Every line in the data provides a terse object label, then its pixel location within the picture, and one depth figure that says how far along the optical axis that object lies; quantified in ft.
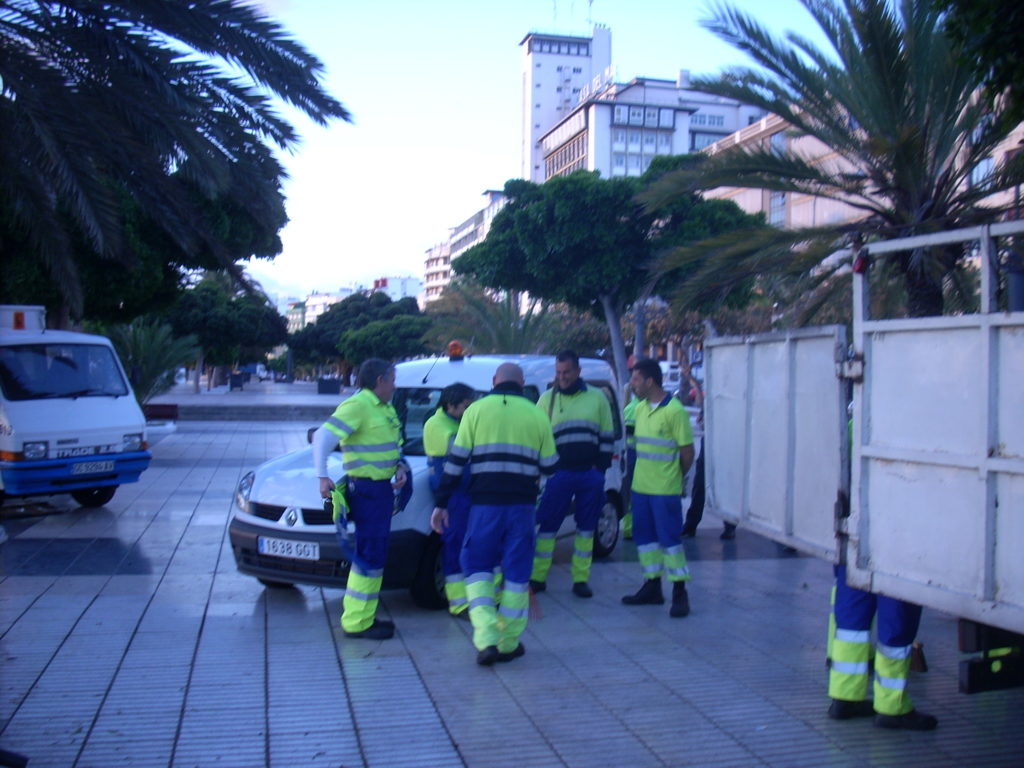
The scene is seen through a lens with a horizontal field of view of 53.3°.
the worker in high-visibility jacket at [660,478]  24.14
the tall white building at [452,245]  391.38
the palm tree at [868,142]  28.32
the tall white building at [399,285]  504.02
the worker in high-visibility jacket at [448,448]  23.12
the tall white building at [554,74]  353.10
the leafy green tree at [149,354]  71.67
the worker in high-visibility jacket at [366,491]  21.49
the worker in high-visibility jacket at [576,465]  25.40
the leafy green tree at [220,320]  164.35
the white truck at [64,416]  36.81
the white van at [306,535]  23.11
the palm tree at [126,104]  26.13
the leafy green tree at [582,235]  66.64
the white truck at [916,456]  12.56
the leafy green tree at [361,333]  181.98
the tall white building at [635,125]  276.82
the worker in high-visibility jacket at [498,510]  20.18
